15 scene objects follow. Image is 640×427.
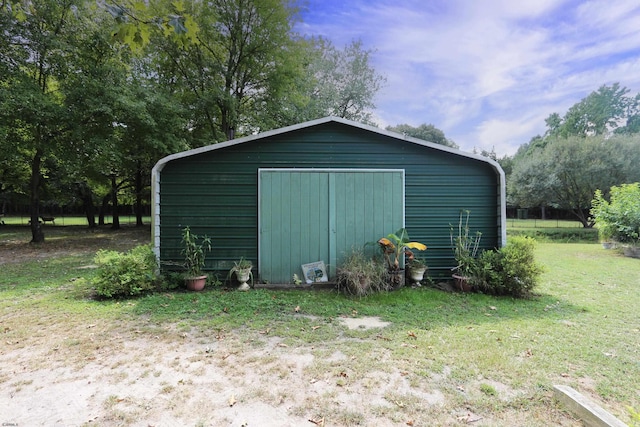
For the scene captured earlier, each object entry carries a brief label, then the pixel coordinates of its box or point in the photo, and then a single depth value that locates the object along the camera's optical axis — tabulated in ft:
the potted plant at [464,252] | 17.46
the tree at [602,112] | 104.63
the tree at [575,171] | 55.47
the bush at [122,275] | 15.58
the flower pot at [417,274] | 18.17
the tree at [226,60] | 40.22
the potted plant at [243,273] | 17.57
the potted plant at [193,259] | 17.28
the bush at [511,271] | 16.34
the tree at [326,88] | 45.57
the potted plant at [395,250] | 17.51
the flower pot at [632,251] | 30.99
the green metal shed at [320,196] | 18.57
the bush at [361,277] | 16.48
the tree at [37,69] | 29.58
